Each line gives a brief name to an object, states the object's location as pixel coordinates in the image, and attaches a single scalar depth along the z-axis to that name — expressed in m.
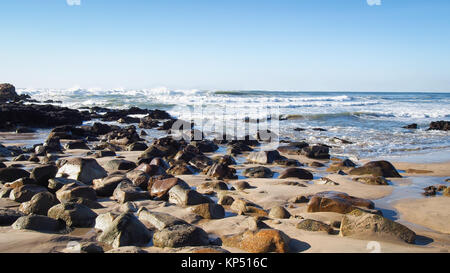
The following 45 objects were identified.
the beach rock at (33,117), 16.69
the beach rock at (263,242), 3.07
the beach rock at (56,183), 4.96
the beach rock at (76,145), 10.02
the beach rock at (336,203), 4.32
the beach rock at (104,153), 8.47
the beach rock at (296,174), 6.68
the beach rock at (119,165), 6.95
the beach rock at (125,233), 3.19
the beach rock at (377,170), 6.82
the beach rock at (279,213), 4.18
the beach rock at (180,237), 3.08
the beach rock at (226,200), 4.72
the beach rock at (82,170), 5.76
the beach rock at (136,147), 9.93
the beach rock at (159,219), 3.54
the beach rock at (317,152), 9.25
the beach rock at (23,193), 4.59
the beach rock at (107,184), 5.16
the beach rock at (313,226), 3.60
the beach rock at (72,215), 3.69
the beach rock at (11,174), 5.56
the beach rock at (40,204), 4.02
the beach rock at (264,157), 8.39
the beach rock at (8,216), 3.61
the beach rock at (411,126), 17.00
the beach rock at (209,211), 4.13
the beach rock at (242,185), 5.69
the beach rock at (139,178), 5.50
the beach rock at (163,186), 4.93
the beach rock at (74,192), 4.55
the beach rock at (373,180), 6.20
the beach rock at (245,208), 4.36
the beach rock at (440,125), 16.54
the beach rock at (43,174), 5.20
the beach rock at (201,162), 7.61
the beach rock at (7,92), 37.48
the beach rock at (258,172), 6.85
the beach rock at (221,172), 6.63
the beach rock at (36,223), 3.45
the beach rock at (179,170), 6.89
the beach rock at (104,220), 3.56
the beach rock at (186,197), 4.56
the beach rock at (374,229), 3.32
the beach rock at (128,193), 4.80
